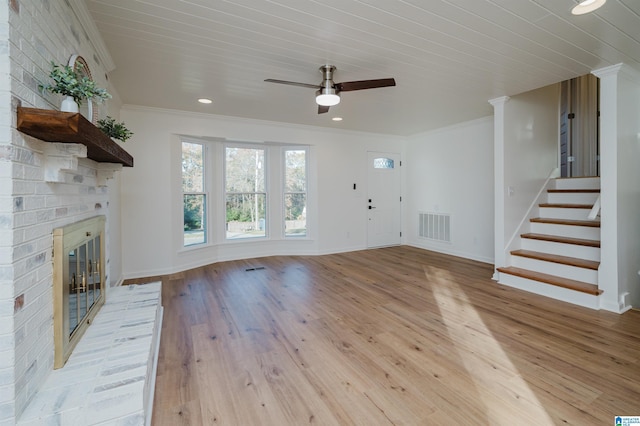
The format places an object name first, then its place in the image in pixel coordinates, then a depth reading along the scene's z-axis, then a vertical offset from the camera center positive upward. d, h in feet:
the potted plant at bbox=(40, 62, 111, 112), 4.55 +1.94
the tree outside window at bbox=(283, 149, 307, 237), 18.49 +1.03
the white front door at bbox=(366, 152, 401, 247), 20.48 +0.66
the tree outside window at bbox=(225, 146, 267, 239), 17.08 +0.94
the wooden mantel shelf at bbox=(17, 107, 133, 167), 3.81 +1.11
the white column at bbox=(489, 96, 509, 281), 12.82 +1.31
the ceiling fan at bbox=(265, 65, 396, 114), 8.90 +3.75
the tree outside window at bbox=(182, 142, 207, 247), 15.33 +0.77
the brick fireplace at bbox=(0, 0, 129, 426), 3.71 +0.08
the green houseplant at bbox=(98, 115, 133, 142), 7.30 +2.02
